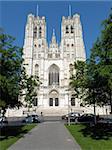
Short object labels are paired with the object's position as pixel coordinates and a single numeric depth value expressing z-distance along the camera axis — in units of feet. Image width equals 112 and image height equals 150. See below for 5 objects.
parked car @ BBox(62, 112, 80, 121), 79.92
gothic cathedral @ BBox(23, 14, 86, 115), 137.51
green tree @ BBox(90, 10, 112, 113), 25.75
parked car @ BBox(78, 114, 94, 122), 72.70
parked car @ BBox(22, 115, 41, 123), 73.02
